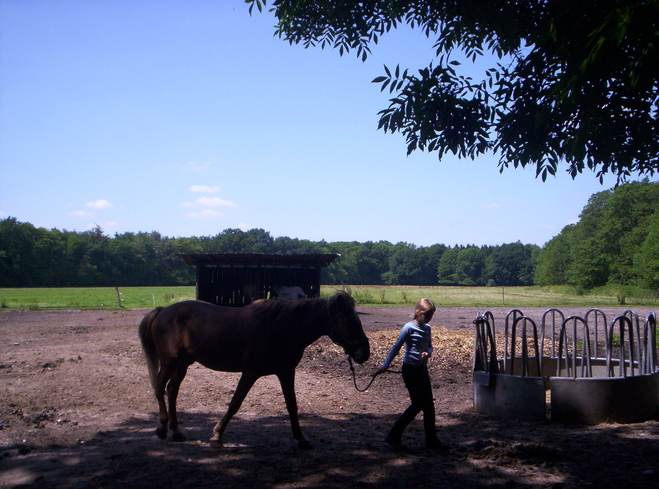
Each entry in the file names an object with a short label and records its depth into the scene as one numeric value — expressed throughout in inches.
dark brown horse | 198.2
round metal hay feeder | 231.0
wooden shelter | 784.9
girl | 192.7
